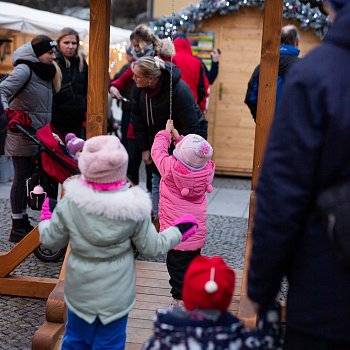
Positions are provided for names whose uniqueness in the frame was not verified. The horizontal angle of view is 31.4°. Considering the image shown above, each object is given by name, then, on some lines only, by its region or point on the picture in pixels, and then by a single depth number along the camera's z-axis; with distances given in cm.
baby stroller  474
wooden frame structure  366
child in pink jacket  390
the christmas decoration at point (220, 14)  895
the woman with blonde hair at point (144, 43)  602
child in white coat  268
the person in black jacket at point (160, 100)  479
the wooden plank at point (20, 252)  441
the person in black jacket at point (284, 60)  573
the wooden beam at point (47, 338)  347
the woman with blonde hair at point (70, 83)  584
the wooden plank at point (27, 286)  450
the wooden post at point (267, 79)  377
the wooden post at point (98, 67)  398
